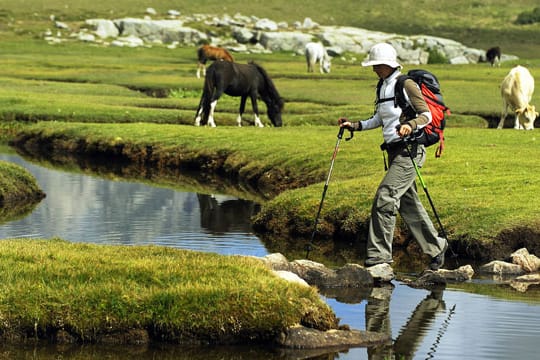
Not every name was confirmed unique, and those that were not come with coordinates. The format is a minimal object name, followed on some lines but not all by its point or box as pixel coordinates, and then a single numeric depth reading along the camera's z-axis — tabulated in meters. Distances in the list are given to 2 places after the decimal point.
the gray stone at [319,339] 12.06
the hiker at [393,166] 15.27
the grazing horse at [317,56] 81.56
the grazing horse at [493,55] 98.56
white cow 37.44
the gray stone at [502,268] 16.64
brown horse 76.38
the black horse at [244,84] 40.78
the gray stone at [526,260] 16.83
